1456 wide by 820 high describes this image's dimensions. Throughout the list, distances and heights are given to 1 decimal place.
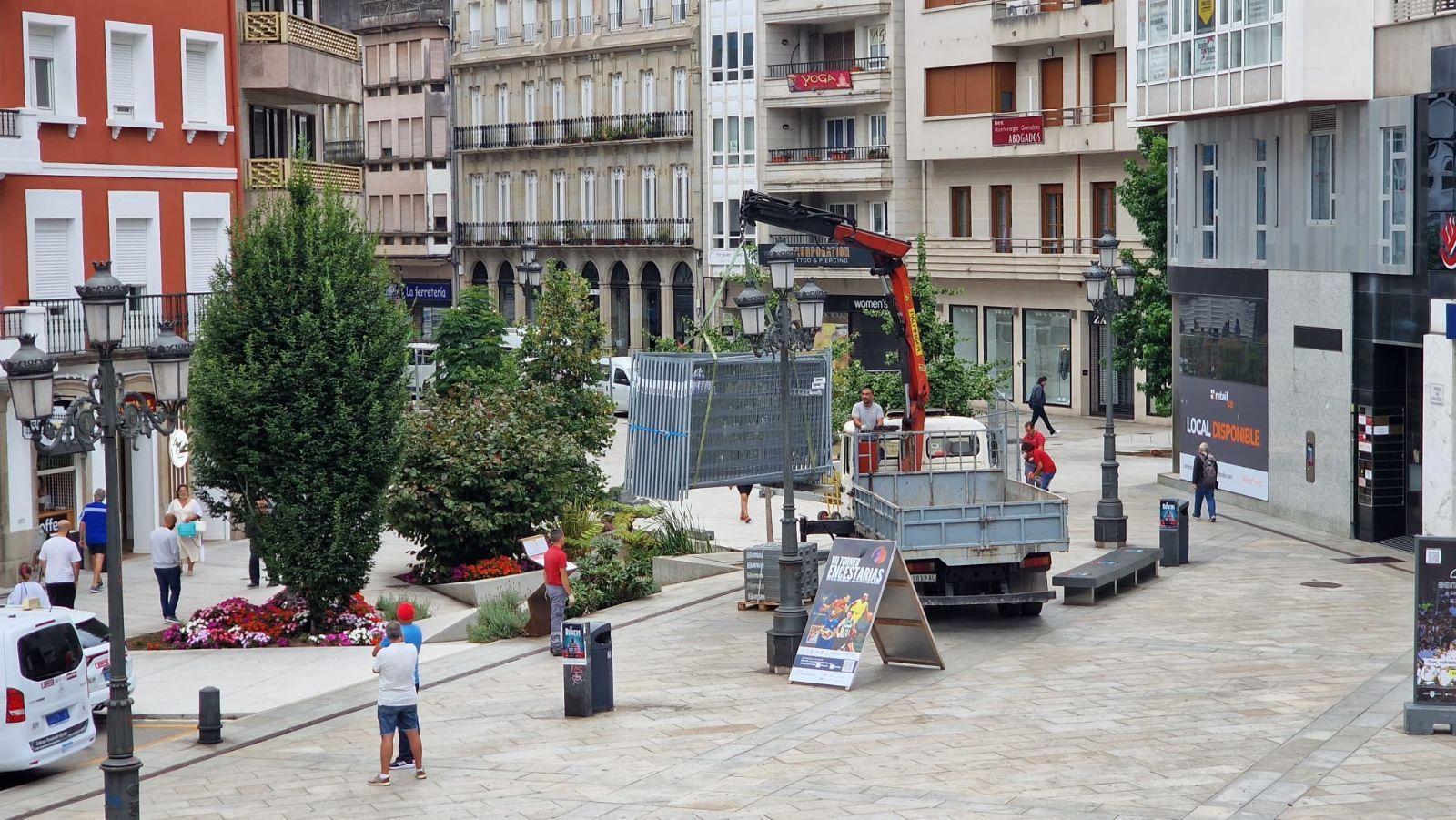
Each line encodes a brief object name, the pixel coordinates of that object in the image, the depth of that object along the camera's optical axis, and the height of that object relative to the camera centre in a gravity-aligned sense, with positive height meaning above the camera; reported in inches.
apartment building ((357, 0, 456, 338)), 3097.9 +299.7
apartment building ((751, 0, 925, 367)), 2395.4 +247.6
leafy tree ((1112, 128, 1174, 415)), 1700.3 +30.5
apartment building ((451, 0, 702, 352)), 2706.7 +255.8
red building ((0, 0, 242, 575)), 1218.0 +95.8
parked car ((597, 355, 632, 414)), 2143.2 -68.3
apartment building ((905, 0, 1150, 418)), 2097.7 +169.8
